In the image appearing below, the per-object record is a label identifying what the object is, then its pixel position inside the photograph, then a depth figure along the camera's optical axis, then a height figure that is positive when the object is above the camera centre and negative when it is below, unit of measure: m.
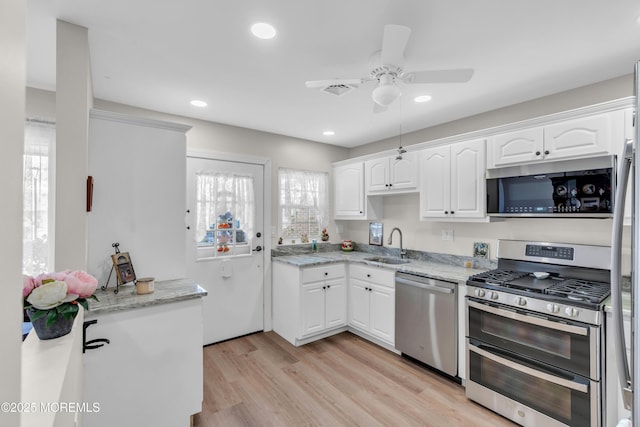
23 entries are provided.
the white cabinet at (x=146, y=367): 1.70 -0.92
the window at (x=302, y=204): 4.00 +0.15
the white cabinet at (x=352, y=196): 3.96 +0.26
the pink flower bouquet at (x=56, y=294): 1.08 -0.30
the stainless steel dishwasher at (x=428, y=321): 2.58 -0.96
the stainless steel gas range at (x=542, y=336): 1.85 -0.82
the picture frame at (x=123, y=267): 2.08 -0.37
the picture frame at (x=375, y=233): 4.11 -0.24
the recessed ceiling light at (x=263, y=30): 1.70 +1.07
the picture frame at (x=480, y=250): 2.97 -0.34
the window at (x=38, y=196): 2.42 +0.15
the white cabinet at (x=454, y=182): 2.72 +0.33
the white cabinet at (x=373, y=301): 3.14 -0.95
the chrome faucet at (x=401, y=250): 3.72 -0.43
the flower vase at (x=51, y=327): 1.10 -0.42
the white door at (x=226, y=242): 3.31 -0.32
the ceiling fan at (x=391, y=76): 1.72 +0.85
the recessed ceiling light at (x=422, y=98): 2.67 +1.06
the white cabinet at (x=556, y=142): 2.07 +0.57
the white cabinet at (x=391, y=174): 3.33 +0.49
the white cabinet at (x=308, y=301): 3.32 -0.99
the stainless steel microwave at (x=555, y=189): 2.08 +0.20
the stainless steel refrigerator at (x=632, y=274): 0.79 -0.18
